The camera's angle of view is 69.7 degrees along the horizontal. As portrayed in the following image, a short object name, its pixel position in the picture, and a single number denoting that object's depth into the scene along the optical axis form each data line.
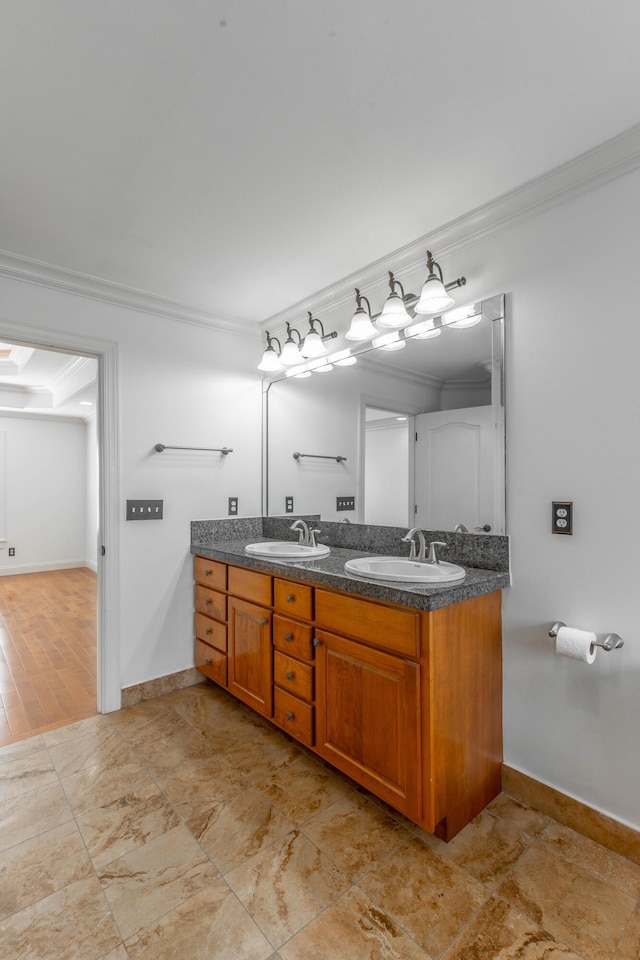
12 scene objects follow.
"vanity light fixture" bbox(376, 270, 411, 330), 2.07
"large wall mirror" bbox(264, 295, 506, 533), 1.91
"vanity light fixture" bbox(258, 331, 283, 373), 2.77
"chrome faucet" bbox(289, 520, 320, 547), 2.58
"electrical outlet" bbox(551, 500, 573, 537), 1.64
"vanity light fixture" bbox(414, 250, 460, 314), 1.92
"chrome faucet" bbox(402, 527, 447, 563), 1.92
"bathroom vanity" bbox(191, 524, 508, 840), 1.49
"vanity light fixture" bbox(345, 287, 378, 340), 2.24
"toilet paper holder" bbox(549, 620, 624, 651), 1.49
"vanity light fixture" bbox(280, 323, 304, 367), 2.69
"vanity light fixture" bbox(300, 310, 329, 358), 2.55
